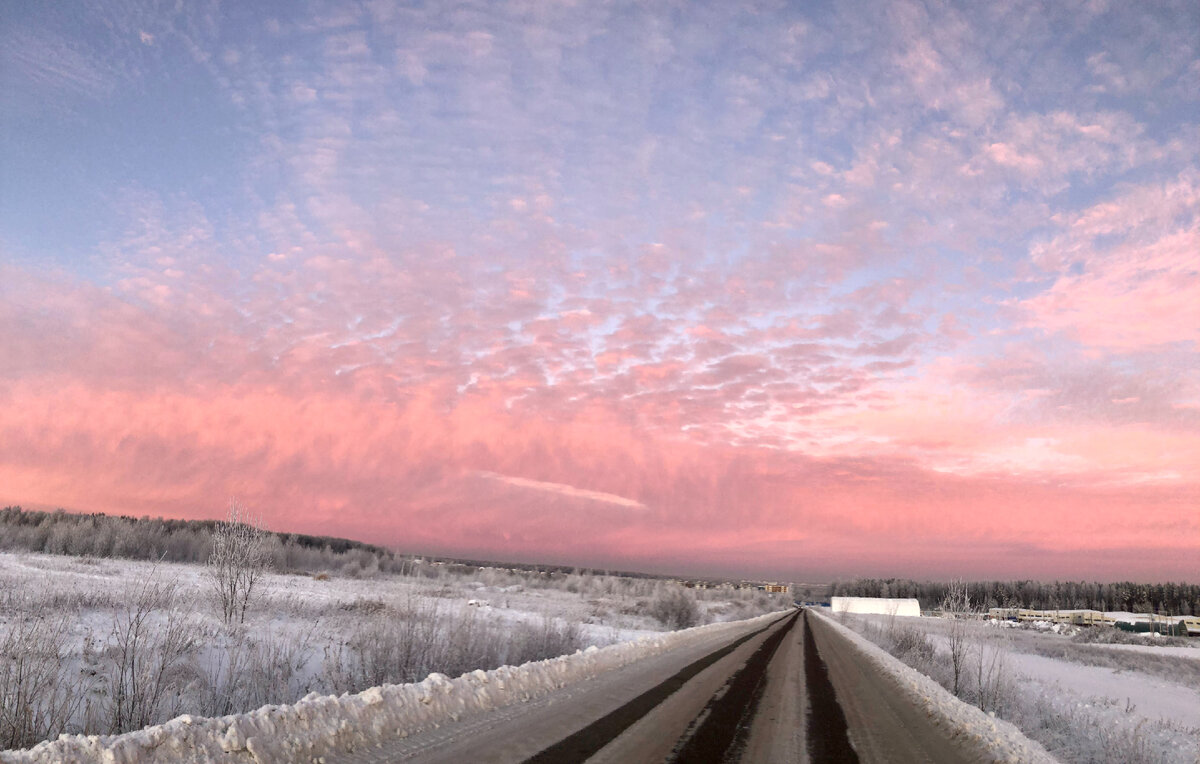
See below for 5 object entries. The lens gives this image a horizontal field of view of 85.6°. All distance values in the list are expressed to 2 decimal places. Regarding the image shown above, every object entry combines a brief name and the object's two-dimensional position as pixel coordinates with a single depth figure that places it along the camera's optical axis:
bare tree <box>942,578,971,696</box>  18.73
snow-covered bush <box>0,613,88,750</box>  6.73
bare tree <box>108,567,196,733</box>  8.20
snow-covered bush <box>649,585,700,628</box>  47.66
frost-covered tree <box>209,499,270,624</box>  20.64
